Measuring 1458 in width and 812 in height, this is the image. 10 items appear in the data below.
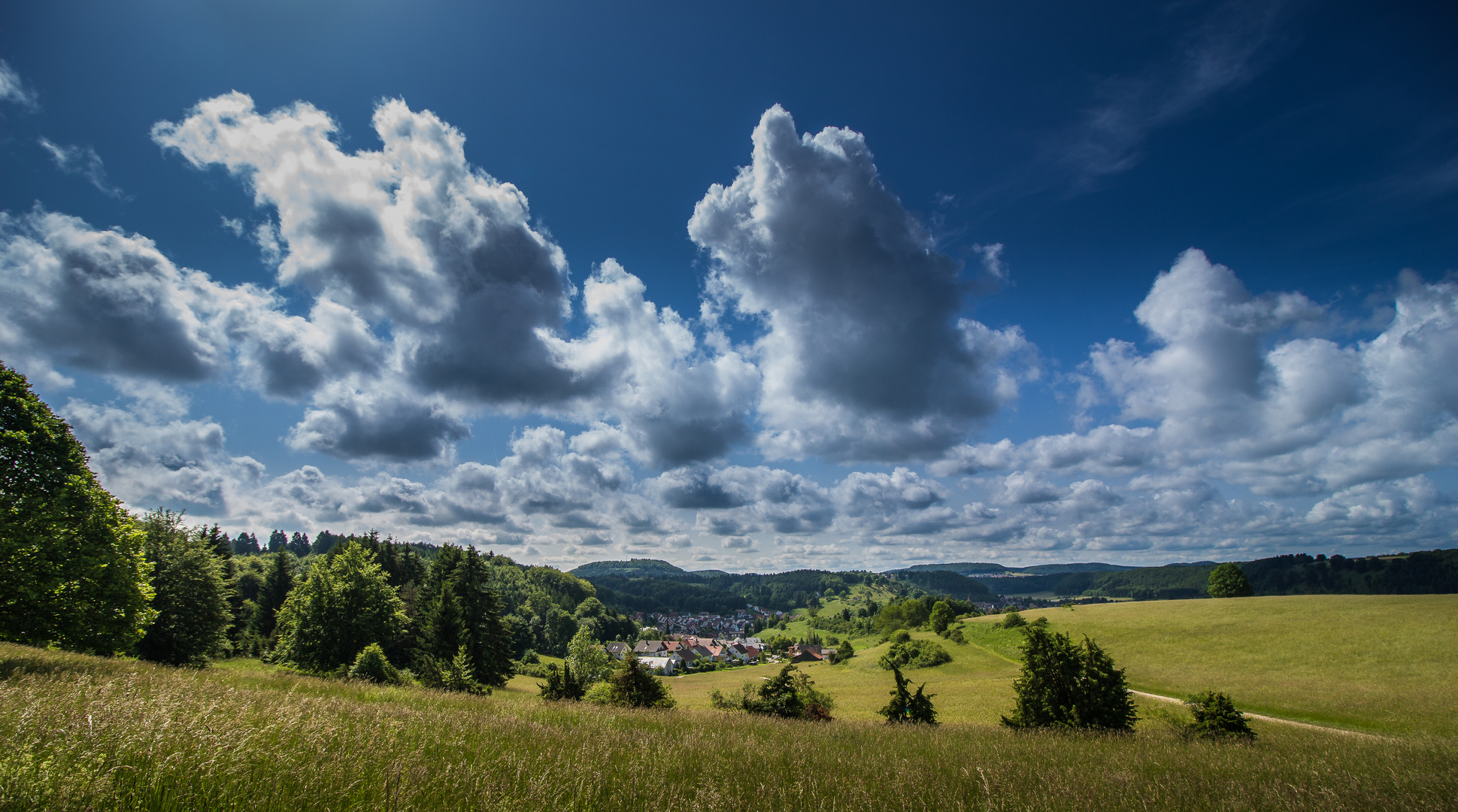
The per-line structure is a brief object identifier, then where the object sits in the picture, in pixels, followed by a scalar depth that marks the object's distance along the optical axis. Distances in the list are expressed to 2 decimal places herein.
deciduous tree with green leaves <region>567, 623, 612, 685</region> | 43.69
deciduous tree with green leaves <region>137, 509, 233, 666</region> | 32.38
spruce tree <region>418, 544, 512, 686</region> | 39.19
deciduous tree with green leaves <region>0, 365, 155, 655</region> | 13.81
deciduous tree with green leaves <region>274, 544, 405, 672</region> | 36.09
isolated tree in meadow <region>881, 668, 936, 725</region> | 17.83
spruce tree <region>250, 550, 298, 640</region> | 58.88
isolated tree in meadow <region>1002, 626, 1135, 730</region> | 15.85
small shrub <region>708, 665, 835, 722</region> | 17.77
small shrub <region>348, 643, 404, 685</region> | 28.69
